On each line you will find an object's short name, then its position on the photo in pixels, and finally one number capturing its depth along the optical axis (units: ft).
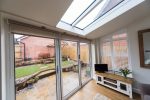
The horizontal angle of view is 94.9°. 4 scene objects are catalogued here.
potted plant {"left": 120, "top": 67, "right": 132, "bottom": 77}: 7.07
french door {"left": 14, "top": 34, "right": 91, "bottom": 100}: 4.37
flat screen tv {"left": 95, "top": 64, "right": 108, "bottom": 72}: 8.96
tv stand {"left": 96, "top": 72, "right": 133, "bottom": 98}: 6.66
